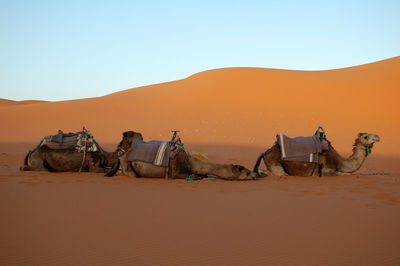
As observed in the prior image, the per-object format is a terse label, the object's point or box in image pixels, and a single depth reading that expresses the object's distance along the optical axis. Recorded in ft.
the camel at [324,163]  32.17
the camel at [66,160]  32.40
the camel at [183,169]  29.32
